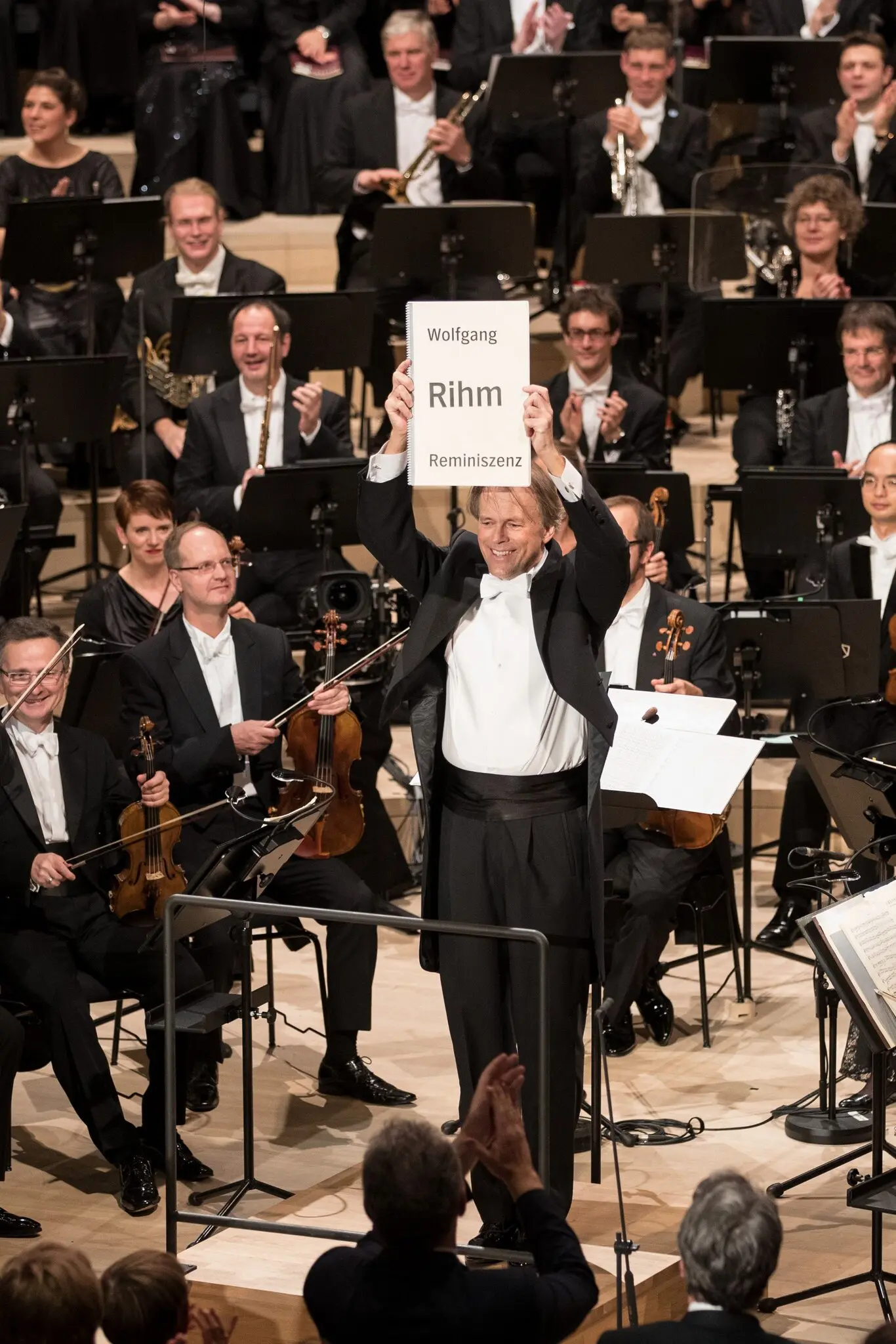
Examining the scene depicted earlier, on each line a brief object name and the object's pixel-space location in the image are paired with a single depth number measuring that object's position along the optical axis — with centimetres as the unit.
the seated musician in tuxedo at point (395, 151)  1836
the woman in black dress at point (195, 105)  1994
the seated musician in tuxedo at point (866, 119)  1855
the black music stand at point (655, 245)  1658
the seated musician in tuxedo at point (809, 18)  2077
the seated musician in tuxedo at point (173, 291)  1623
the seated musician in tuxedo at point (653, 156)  1833
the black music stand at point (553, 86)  1844
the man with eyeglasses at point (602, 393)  1536
